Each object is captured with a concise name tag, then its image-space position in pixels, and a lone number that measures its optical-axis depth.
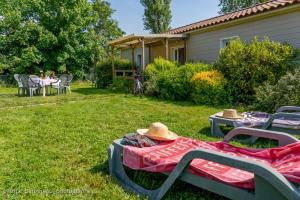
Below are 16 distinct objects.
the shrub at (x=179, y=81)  8.44
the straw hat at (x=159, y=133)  3.07
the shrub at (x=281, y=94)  5.73
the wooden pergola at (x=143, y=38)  10.91
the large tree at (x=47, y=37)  17.80
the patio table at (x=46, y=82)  10.59
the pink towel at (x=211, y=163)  2.13
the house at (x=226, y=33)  7.88
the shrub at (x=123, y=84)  11.86
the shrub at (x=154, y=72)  9.81
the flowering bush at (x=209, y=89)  7.55
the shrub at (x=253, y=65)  7.34
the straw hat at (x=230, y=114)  4.53
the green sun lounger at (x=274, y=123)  4.03
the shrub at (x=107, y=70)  14.43
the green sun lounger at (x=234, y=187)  1.76
